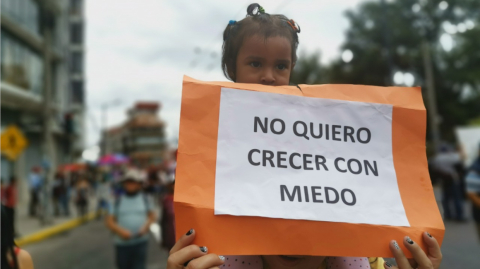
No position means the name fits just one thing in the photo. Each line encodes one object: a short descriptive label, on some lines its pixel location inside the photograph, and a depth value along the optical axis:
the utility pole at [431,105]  22.20
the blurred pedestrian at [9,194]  11.07
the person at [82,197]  15.99
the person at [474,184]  4.54
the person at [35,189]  15.36
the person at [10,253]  1.64
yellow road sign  11.08
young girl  1.14
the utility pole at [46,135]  13.50
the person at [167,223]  5.34
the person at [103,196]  17.30
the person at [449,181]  9.80
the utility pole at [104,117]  44.73
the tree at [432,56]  28.81
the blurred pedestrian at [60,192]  16.73
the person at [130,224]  4.74
